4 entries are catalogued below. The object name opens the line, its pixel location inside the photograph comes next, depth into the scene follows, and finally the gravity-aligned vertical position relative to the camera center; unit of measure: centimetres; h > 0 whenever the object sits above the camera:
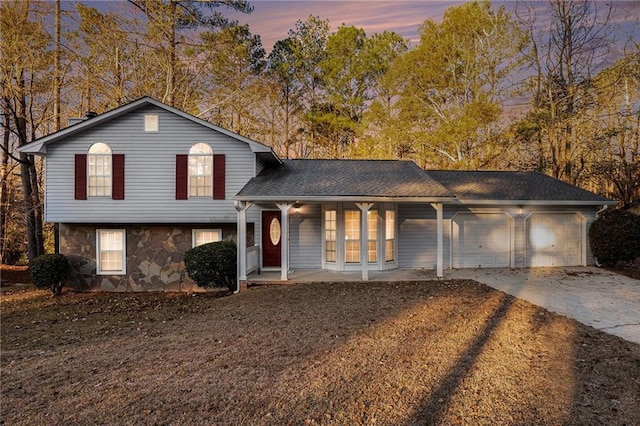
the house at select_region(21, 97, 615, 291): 1077 +9
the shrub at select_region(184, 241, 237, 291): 962 -140
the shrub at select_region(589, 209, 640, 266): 1152 -80
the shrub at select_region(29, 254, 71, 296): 1048 -171
